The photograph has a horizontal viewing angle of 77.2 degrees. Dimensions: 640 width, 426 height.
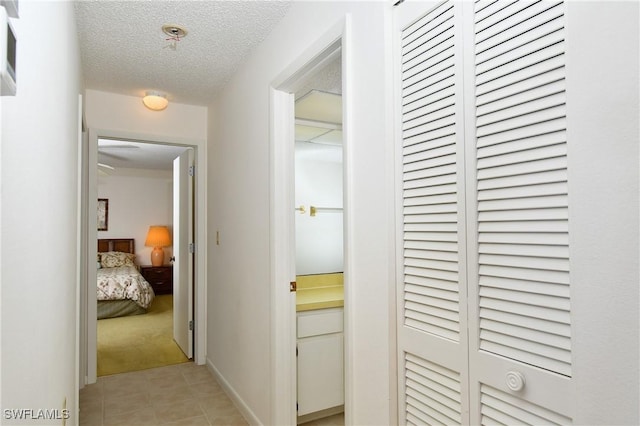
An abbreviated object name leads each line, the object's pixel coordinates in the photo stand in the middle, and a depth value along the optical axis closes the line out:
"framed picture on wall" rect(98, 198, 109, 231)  7.52
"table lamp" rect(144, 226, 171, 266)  7.75
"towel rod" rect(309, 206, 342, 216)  3.32
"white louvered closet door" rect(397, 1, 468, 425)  1.16
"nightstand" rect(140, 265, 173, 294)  7.41
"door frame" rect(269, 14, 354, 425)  2.22
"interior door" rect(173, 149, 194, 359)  3.83
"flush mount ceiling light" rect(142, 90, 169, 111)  3.25
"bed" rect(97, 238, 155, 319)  5.65
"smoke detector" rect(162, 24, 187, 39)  2.28
